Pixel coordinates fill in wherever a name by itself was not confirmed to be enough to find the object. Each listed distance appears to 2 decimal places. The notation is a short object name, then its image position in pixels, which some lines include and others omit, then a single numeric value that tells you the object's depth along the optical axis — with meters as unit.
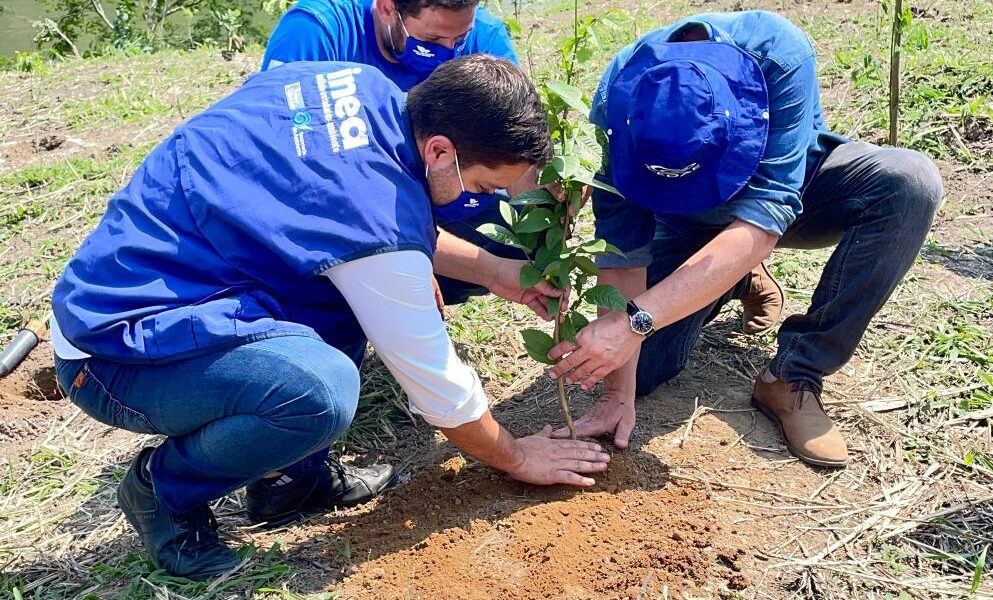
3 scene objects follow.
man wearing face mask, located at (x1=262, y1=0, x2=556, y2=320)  2.70
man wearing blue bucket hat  2.30
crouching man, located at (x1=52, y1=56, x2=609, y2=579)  2.01
